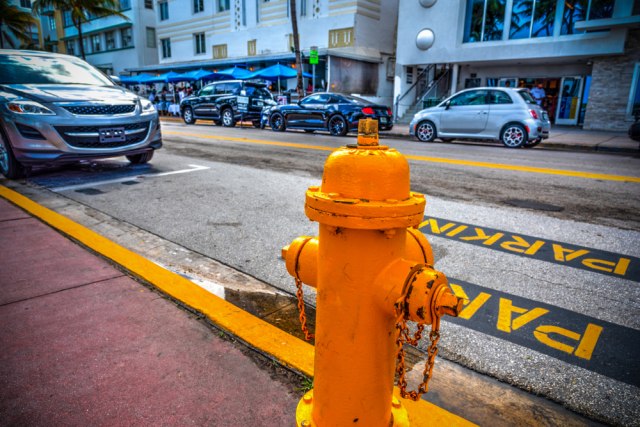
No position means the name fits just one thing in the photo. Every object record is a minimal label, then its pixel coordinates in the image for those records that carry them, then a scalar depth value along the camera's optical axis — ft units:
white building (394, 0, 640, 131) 54.39
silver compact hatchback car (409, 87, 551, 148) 36.40
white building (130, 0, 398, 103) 80.84
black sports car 46.01
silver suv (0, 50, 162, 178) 18.02
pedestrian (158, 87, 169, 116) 91.45
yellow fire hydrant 3.50
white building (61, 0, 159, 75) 122.42
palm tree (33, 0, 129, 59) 93.30
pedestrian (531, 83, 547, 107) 62.08
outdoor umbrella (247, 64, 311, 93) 69.92
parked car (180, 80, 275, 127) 57.62
